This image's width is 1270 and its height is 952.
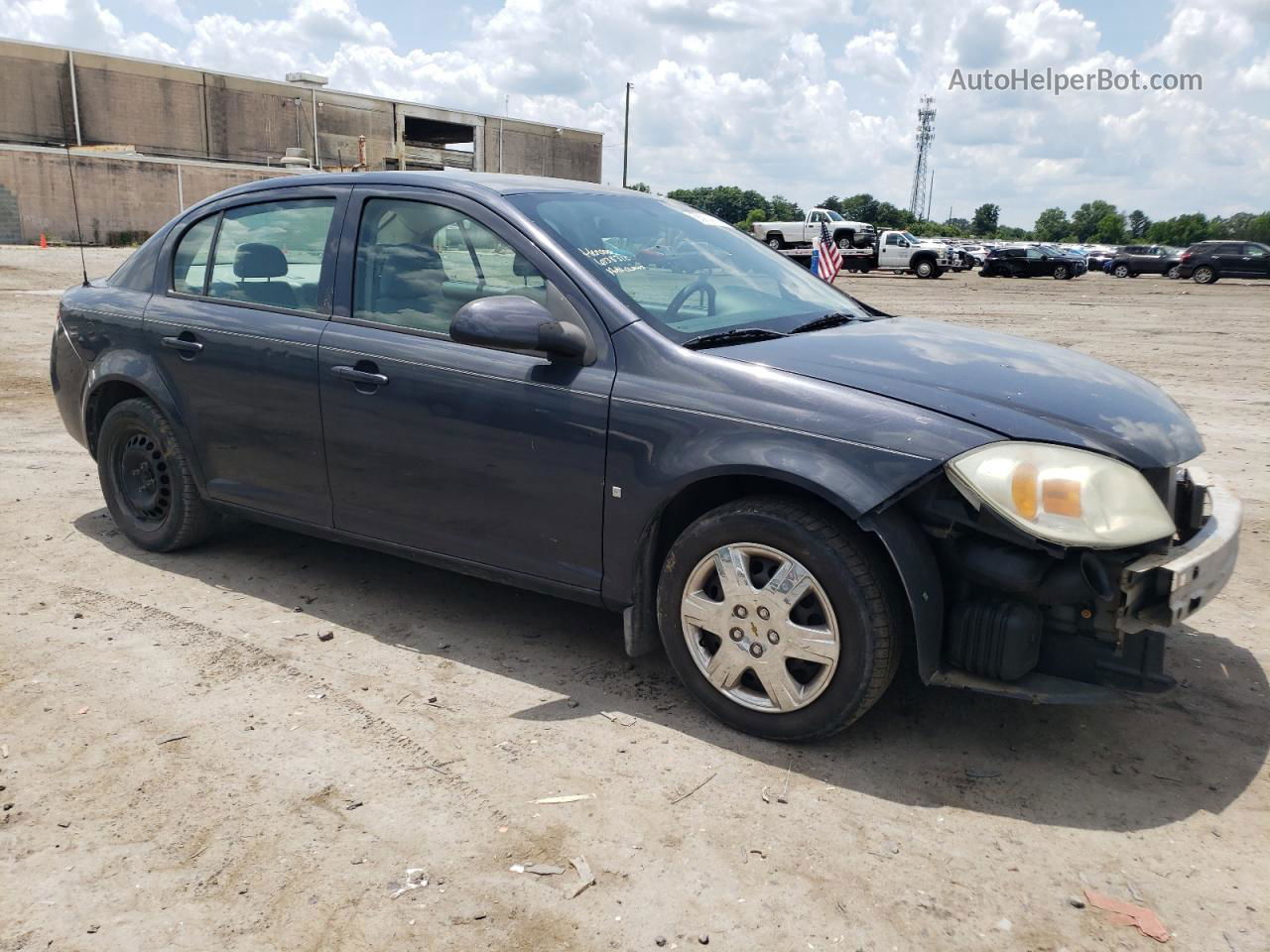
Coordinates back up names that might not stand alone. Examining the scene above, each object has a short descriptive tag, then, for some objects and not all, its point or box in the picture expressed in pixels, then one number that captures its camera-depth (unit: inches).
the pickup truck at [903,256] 1549.0
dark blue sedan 123.4
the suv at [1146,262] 1806.1
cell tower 4783.5
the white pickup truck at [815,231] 1616.6
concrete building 1713.8
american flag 871.7
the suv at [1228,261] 1496.1
